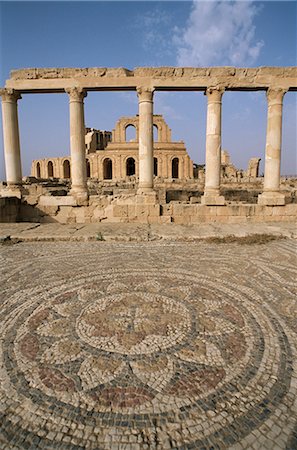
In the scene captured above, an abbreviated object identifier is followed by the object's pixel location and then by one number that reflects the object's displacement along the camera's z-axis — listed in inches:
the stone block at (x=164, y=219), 383.6
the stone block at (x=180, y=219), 385.4
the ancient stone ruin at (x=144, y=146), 382.9
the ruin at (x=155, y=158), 1462.8
